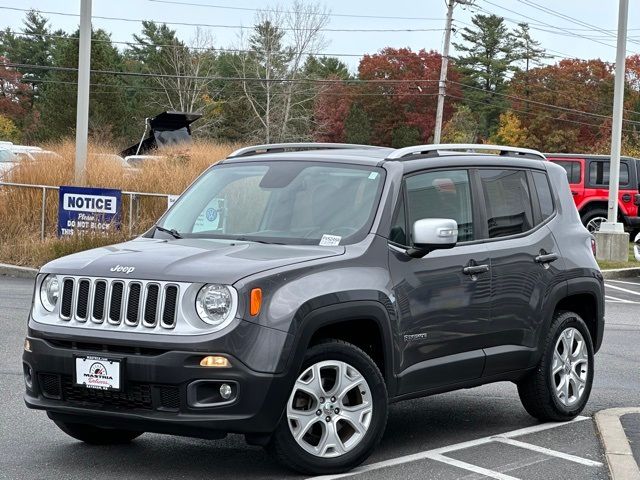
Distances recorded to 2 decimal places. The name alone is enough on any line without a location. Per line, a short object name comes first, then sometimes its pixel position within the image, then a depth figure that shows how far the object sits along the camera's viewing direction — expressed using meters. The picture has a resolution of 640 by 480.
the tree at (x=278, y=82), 74.38
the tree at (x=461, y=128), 83.97
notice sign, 20.39
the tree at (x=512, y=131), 88.56
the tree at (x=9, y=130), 77.44
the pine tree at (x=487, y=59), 99.38
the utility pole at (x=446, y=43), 53.16
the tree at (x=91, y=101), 64.88
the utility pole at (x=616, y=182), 25.39
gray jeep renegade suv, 6.17
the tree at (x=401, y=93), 89.19
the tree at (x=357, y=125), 87.00
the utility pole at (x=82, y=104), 22.72
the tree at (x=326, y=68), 78.12
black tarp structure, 38.97
